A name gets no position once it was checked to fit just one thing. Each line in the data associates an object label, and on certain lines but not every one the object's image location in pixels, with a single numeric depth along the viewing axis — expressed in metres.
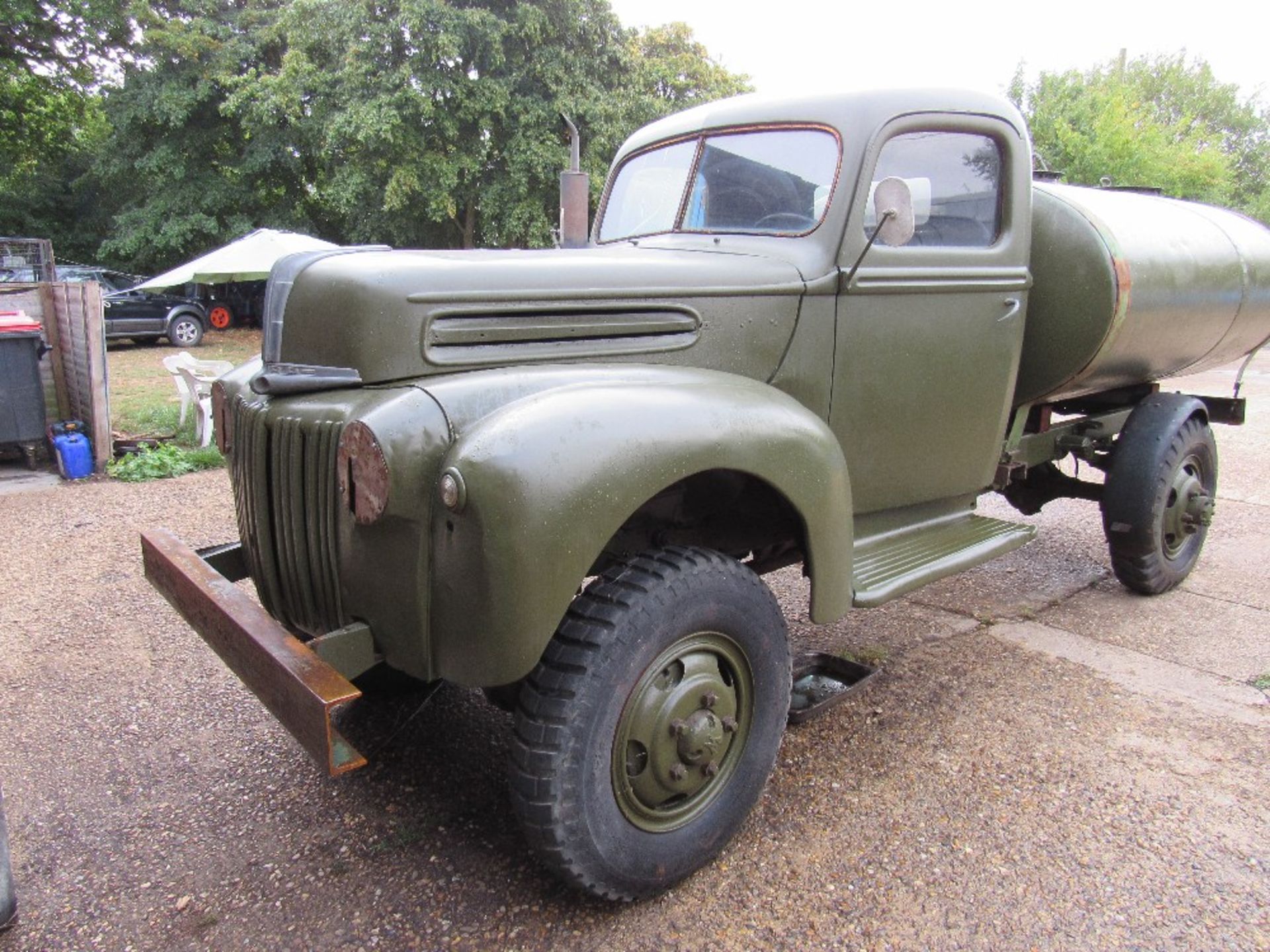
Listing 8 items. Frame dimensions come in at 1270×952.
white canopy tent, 11.81
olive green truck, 1.98
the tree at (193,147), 18.42
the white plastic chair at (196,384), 7.66
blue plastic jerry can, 6.54
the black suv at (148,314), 15.88
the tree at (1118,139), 16.08
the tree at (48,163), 21.55
